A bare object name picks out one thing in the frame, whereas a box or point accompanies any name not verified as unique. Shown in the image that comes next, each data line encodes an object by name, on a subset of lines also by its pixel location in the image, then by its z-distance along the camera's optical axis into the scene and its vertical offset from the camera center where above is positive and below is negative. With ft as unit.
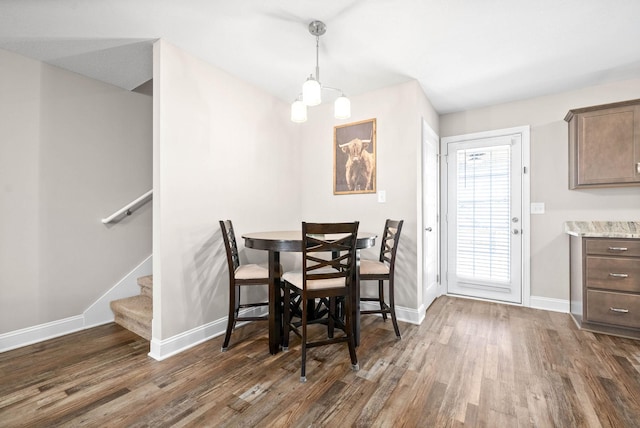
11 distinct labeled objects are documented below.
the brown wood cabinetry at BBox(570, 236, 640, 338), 8.03 -1.97
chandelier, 6.48 +2.74
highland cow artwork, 10.20 +2.05
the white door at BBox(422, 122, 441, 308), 10.16 -0.03
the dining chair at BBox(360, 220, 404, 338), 8.25 -1.56
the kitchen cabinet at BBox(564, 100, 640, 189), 8.64 +2.18
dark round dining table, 6.89 -1.56
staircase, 8.12 -2.81
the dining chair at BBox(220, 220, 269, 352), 7.38 -1.62
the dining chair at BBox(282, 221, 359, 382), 6.18 -1.44
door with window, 11.04 -0.02
